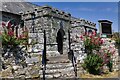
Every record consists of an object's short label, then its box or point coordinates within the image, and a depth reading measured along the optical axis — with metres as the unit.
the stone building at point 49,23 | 9.60
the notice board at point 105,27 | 12.51
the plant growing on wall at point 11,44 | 6.51
